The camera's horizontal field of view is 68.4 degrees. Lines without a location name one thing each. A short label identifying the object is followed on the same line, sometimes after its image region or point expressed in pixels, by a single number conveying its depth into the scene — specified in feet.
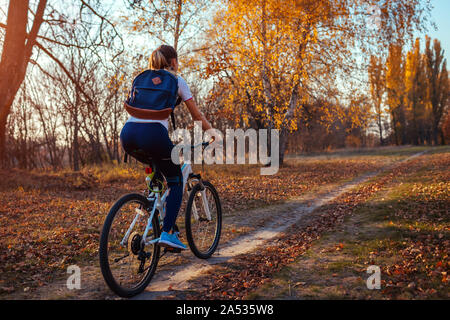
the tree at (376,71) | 45.79
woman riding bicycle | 9.78
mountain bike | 9.21
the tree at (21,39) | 25.73
